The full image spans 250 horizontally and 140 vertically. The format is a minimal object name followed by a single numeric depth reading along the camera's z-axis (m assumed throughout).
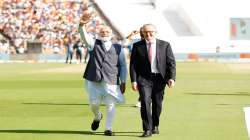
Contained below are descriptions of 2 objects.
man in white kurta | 11.98
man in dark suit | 11.84
